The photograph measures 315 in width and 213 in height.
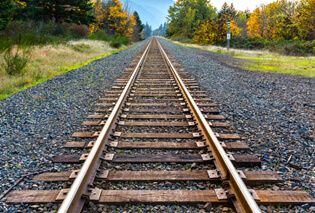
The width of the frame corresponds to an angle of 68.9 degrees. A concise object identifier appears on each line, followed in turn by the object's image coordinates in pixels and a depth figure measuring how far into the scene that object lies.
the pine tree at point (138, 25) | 57.14
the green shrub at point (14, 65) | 8.01
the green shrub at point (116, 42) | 23.19
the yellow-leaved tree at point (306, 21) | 23.69
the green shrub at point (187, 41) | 40.16
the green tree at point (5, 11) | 12.41
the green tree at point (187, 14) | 56.19
